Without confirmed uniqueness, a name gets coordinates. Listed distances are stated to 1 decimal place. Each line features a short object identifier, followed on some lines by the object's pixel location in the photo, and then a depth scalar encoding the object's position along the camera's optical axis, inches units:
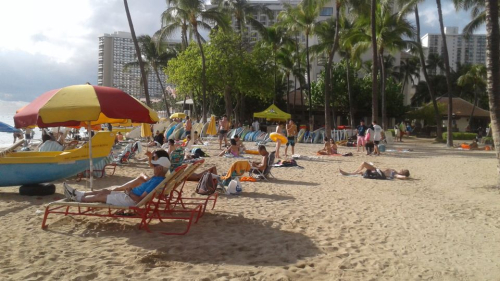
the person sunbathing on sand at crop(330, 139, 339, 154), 643.5
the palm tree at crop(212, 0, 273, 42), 1279.5
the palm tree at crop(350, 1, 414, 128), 935.7
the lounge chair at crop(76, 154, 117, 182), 354.0
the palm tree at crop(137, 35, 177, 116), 1695.4
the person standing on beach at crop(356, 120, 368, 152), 699.7
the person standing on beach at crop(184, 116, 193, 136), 765.9
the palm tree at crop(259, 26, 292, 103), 1384.1
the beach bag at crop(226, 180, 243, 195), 292.4
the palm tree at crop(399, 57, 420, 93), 2085.4
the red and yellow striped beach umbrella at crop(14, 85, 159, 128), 202.4
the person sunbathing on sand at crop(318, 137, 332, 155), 629.9
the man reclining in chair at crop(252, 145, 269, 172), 361.4
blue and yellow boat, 274.8
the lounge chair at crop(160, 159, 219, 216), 211.2
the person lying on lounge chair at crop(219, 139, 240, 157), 542.9
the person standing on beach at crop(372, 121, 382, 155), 639.8
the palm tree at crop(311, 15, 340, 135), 1176.7
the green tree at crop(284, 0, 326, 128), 934.2
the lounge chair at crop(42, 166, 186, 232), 186.4
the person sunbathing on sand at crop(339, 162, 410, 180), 396.8
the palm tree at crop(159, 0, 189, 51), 1019.9
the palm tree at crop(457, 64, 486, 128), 1547.7
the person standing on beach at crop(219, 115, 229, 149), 679.7
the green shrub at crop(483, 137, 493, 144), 928.5
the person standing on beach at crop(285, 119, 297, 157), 577.9
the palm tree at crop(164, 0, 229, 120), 1002.2
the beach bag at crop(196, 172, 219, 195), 283.8
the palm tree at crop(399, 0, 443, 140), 864.8
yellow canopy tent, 1085.8
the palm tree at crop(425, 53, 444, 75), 2295.8
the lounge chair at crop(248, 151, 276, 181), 365.4
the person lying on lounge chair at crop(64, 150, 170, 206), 192.4
